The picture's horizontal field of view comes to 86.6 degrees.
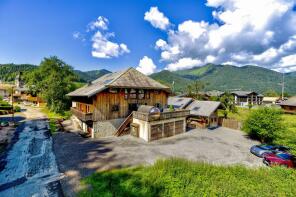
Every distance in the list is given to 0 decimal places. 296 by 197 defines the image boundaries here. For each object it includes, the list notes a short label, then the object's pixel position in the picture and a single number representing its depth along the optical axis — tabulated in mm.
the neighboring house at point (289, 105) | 43656
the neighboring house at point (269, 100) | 72900
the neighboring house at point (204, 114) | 28344
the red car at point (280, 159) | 13977
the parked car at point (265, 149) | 16375
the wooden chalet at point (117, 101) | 20453
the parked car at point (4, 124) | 25628
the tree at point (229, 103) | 41719
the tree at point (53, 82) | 38031
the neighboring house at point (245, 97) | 62431
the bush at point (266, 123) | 19797
